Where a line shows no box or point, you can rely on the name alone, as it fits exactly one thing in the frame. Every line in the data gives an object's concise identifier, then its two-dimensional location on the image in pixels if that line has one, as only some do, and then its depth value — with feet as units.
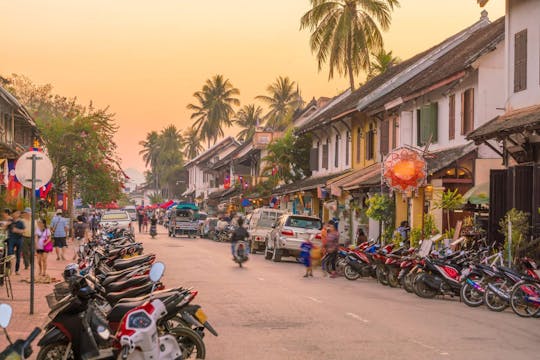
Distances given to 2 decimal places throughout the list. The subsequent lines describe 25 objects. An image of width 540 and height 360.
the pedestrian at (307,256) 86.71
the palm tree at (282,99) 331.16
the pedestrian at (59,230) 97.30
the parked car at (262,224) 135.69
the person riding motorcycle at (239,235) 101.54
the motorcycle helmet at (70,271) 33.51
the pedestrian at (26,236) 82.03
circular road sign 50.98
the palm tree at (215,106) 369.09
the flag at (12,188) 130.37
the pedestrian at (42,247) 77.05
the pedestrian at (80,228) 118.11
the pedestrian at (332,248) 90.79
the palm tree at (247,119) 371.97
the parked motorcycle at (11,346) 21.07
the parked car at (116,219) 167.69
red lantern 94.53
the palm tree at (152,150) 507.30
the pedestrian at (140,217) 244.38
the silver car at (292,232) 111.02
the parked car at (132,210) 437.99
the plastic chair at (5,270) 58.90
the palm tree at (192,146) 454.40
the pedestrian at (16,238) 78.07
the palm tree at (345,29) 169.07
